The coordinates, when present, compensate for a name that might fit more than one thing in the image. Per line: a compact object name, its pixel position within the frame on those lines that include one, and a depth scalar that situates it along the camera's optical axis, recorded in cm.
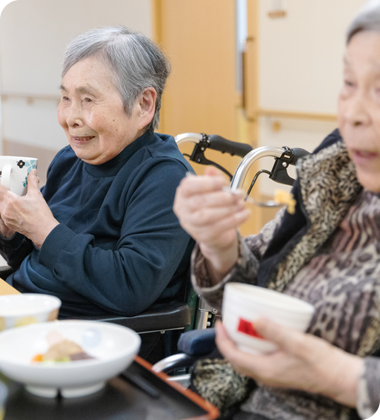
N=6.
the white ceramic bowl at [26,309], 90
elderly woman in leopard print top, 76
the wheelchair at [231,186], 113
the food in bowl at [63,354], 78
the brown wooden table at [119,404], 75
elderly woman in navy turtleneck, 134
